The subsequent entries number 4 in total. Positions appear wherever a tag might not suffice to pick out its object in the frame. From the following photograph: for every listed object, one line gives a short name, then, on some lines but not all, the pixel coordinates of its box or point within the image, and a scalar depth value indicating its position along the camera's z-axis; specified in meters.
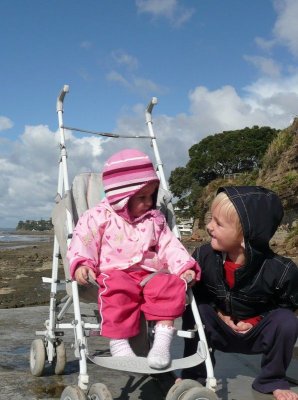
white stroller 2.33
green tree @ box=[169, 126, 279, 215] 50.19
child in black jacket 2.83
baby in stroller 2.63
